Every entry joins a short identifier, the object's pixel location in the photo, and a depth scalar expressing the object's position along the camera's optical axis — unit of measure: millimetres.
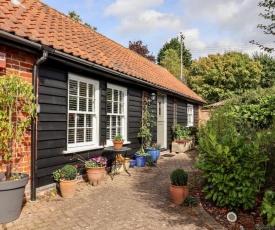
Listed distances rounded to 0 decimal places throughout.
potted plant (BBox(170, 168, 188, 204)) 4680
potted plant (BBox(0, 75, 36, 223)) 3588
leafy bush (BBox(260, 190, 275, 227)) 2855
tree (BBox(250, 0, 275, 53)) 3955
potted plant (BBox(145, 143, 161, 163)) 8977
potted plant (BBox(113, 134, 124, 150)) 6675
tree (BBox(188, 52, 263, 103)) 26172
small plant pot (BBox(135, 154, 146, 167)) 8383
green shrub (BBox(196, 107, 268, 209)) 4059
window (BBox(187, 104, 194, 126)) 15182
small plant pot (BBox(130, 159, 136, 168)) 8164
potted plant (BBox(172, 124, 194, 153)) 11688
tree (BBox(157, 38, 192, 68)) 43750
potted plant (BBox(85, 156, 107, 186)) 5730
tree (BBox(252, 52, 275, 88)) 28212
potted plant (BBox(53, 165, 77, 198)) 4820
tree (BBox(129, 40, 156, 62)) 29859
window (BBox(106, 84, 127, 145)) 7414
